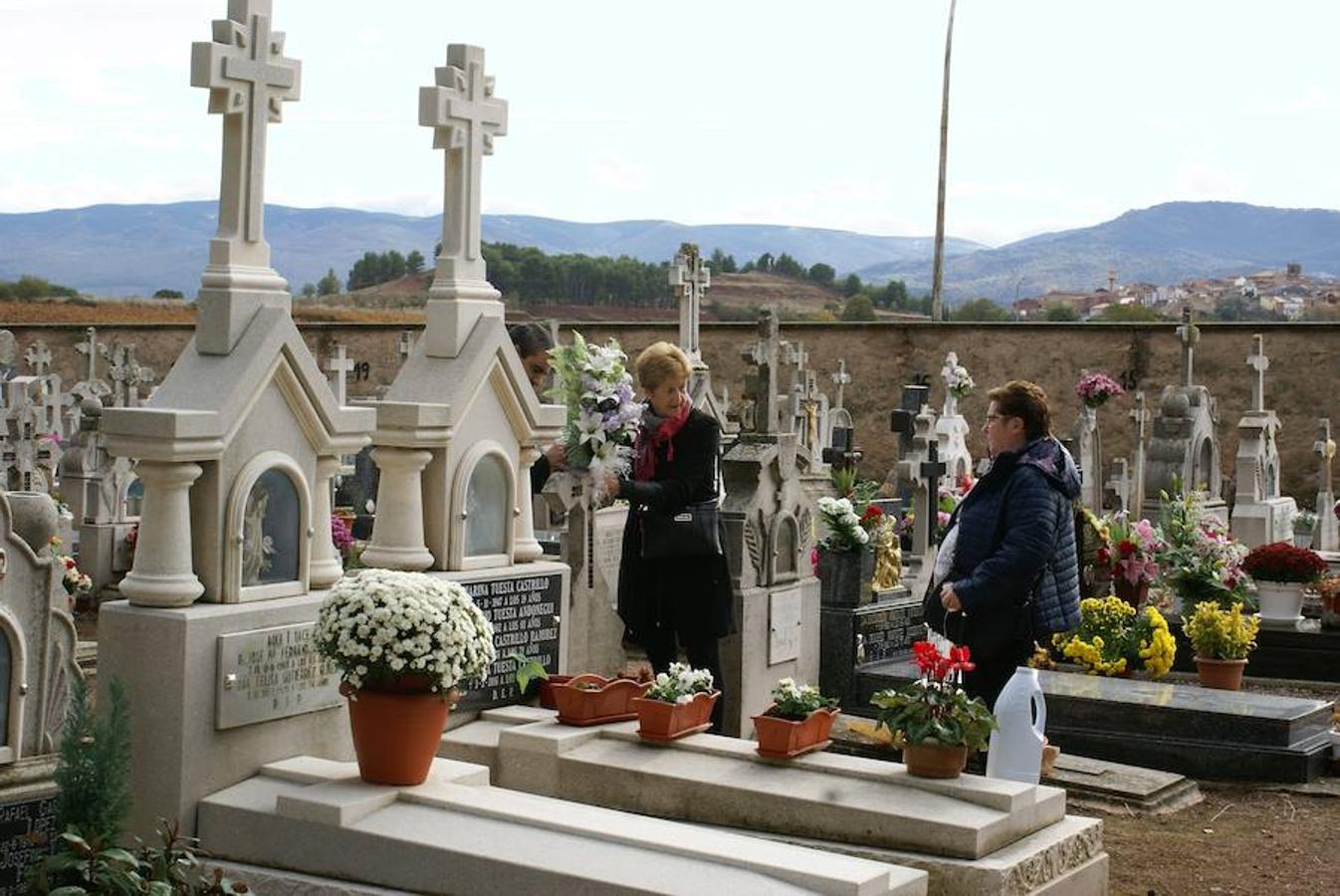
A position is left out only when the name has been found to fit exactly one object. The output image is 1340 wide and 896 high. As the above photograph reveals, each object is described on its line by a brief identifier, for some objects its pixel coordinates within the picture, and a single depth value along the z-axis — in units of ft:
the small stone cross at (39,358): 94.85
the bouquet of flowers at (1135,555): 42.98
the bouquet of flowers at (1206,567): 38.52
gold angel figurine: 38.37
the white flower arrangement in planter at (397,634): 18.85
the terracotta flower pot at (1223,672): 34.86
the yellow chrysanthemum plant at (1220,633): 34.76
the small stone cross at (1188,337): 66.44
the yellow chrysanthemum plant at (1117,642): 35.78
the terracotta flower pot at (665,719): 22.33
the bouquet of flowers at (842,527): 35.17
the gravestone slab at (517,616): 24.66
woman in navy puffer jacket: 22.48
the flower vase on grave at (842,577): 35.01
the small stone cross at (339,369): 80.12
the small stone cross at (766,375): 33.65
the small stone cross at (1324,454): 69.41
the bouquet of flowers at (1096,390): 58.23
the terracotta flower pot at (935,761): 20.48
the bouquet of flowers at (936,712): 20.52
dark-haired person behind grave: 26.86
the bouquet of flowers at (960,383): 65.31
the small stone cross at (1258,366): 65.46
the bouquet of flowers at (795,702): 21.79
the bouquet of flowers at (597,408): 25.52
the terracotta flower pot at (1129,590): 43.14
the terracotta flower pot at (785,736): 21.34
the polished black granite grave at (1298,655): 40.57
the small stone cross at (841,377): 100.48
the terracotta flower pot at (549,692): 24.59
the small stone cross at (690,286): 63.21
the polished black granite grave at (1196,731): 30.01
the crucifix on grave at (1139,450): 68.39
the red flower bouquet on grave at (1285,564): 41.93
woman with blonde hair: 25.23
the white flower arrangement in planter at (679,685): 22.58
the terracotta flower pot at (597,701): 23.13
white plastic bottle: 22.57
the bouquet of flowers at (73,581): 31.91
